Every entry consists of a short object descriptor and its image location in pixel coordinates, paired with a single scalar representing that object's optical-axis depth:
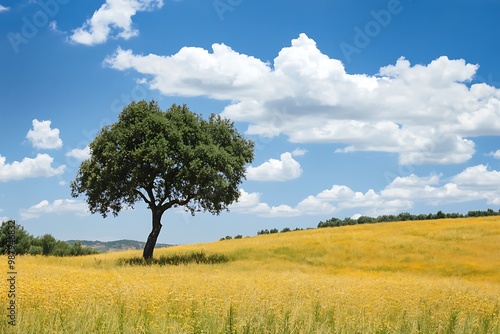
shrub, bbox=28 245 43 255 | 52.23
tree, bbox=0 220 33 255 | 50.04
